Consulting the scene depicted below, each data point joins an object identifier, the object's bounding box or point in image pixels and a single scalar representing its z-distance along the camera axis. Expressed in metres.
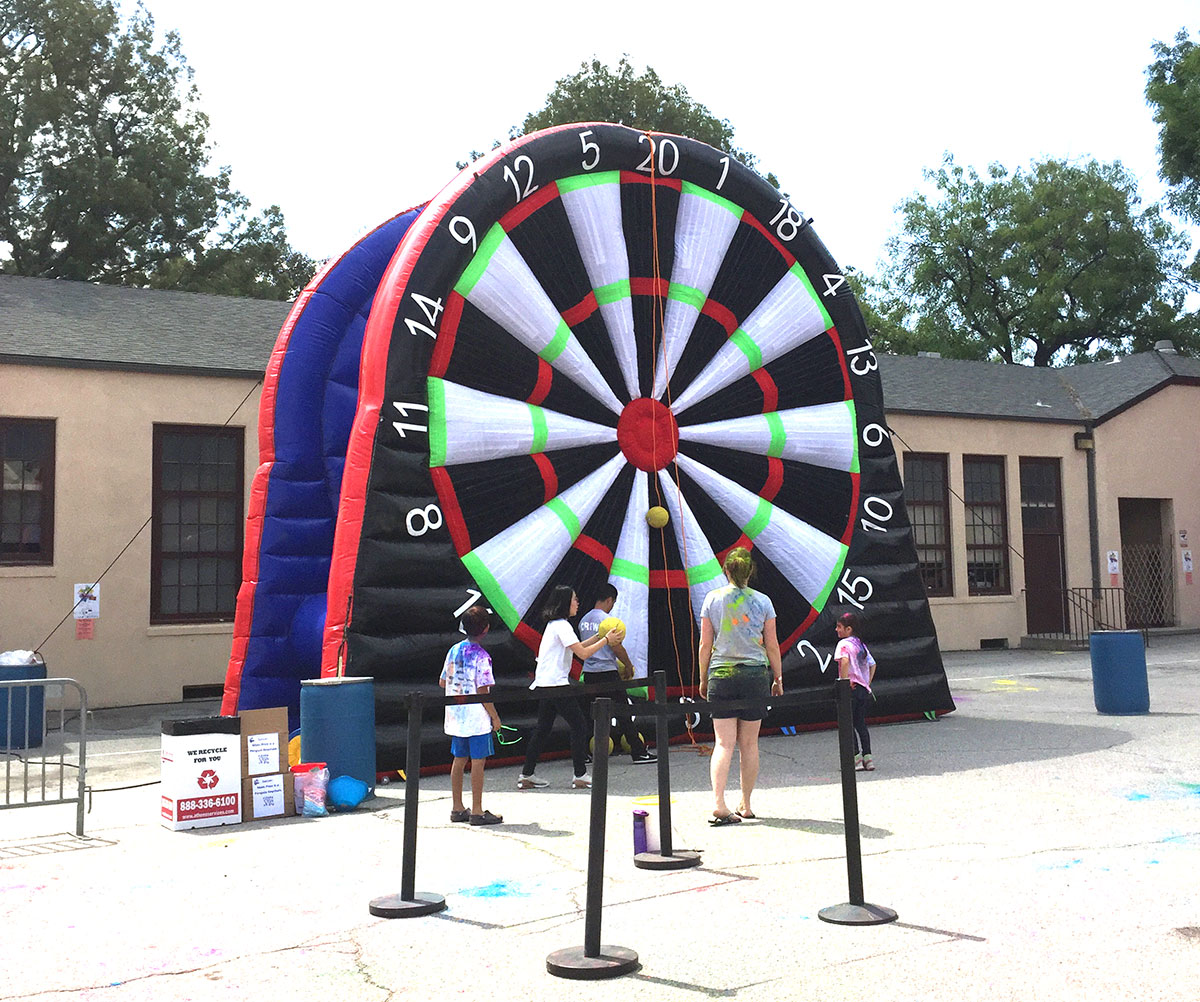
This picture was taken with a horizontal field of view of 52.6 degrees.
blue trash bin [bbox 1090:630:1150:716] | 12.34
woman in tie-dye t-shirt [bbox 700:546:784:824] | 7.40
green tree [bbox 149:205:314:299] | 30.83
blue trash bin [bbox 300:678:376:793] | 8.52
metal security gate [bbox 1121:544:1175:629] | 24.53
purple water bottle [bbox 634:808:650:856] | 6.39
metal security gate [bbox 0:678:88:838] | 7.73
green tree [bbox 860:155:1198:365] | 39.28
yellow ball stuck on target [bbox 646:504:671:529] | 11.03
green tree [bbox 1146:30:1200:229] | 32.31
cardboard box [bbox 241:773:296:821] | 8.09
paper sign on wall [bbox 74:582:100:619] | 15.01
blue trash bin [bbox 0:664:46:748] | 11.98
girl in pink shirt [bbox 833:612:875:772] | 9.39
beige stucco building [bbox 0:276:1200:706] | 14.99
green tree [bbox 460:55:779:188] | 33.28
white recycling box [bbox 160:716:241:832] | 7.79
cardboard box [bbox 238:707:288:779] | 8.12
